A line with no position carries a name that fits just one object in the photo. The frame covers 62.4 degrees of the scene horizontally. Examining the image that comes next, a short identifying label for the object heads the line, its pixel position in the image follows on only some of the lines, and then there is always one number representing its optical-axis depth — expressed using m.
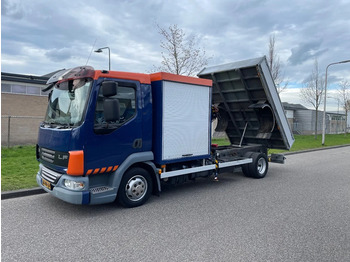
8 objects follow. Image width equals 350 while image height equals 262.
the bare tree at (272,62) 18.47
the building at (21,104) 16.45
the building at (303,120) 39.59
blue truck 4.78
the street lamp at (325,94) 19.83
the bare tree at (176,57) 14.45
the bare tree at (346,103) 31.93
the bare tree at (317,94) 25.00
